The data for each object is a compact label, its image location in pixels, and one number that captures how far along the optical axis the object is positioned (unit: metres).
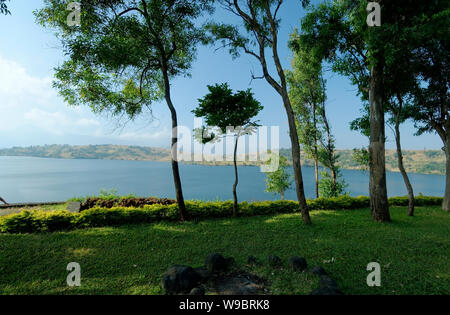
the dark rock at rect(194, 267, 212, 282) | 3.17
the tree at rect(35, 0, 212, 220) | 6.32
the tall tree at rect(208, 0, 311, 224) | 6.86
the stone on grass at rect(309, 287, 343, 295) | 2.46
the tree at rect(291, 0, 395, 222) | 6.29
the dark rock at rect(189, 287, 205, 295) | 2.73
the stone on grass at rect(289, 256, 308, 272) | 3.46
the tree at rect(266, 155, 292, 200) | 22.17
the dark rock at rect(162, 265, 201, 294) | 2.92
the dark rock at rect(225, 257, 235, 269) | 3.64
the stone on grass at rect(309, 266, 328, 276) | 3.24
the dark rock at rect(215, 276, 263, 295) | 2.84
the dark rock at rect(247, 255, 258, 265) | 3.75
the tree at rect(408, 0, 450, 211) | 5.66
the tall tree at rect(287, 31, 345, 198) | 13.41
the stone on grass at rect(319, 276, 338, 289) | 2.70
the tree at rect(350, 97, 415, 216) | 7.88
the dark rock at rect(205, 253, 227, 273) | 3.44
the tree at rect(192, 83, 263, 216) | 7.41
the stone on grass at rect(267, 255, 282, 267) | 3.66
